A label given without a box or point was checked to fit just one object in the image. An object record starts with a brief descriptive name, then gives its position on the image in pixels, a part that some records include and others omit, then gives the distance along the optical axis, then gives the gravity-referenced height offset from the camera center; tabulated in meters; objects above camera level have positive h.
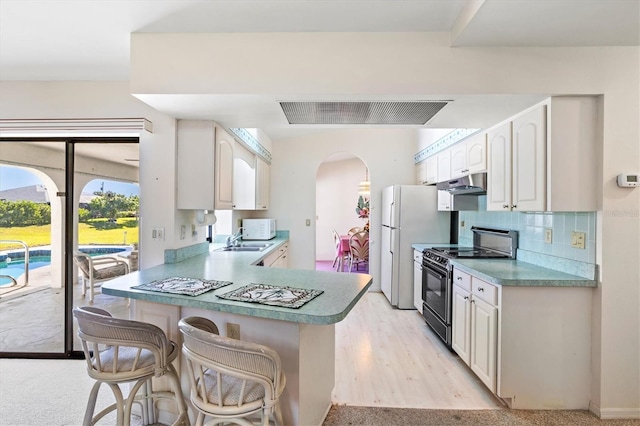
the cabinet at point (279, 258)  3.83 -0.66
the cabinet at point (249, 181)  3.71 +0.37
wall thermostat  2.04 +0.18
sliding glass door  2.88 -0.07
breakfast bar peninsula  1.54 -0.57
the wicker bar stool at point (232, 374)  1.28 -0.66
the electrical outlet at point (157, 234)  2.64 -0.21
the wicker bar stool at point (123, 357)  1.57 -0.76
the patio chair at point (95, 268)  2.93 -0.54
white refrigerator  4.38 -0.24
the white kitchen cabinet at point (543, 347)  2.15 -0.90
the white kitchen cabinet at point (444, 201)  3.97 +0.11
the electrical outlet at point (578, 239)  2.22 -0.20
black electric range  3.03 -0.56
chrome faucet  3.96 -0.39
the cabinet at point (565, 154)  2.11 +0.37
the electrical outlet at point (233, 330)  1.78 -0.67
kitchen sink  3.76 -0.46
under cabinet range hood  3.00 +0.25
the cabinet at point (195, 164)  2.65 +0.35
